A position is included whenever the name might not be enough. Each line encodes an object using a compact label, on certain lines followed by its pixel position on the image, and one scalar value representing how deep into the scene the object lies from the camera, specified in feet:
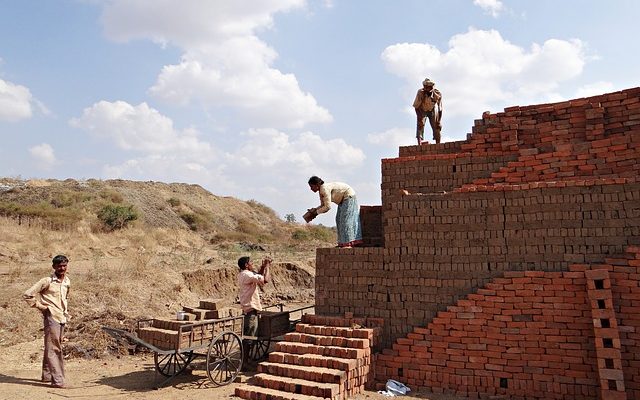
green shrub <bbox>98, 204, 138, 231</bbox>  74.40
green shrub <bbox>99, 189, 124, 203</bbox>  101.09
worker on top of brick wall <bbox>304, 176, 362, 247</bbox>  23.18
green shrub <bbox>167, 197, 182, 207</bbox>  120.50
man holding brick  22.06
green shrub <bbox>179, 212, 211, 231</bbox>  109.81
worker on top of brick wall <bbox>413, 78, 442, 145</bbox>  28.04
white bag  18.76
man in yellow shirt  19.62
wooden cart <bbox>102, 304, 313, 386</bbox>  19.49
